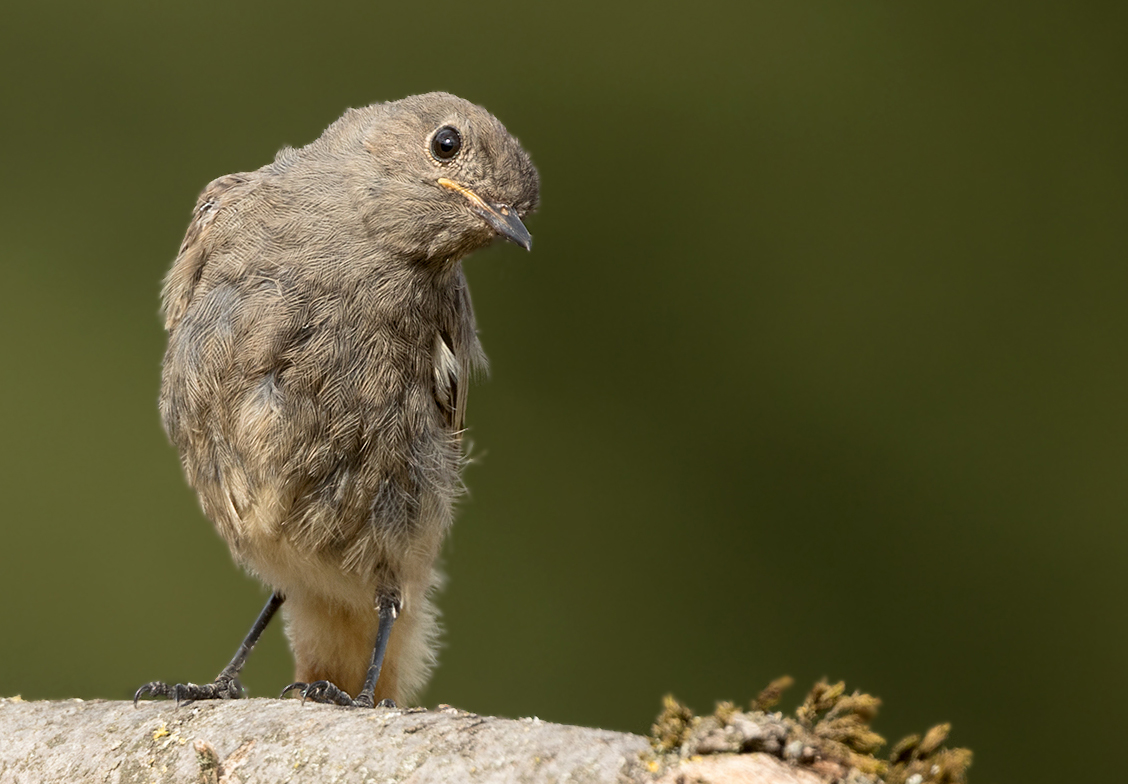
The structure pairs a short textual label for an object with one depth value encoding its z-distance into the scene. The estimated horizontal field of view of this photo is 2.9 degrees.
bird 3.88
